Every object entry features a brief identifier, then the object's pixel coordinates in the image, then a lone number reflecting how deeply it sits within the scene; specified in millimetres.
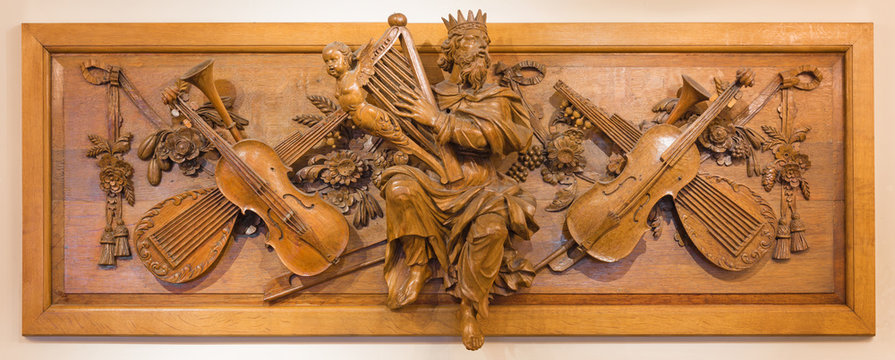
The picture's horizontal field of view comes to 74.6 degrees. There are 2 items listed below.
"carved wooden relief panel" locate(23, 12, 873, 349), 1542
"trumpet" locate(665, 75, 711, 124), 1525
